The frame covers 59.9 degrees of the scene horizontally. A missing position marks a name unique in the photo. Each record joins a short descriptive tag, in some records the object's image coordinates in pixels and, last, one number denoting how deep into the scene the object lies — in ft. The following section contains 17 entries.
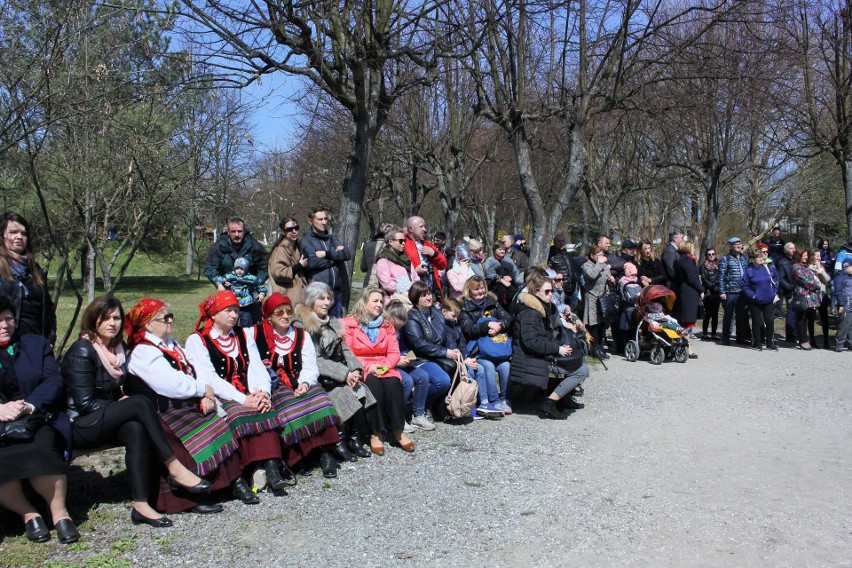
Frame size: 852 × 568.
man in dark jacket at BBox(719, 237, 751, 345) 43.57
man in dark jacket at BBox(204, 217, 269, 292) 26.55
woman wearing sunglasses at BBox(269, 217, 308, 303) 27.34
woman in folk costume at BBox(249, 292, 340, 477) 18.76
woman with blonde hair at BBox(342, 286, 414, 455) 21.33
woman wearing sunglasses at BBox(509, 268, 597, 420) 25.16
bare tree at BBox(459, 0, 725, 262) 39.11
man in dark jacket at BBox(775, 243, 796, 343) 43.71
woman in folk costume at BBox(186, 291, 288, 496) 17.65
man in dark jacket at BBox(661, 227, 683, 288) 40.65
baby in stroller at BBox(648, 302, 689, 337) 37.04
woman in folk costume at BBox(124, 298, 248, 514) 16.44
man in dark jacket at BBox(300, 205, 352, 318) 27.55
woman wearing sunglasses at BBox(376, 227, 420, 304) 28.19
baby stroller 36.78
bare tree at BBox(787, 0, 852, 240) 50.83
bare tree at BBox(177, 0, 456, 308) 27.17
